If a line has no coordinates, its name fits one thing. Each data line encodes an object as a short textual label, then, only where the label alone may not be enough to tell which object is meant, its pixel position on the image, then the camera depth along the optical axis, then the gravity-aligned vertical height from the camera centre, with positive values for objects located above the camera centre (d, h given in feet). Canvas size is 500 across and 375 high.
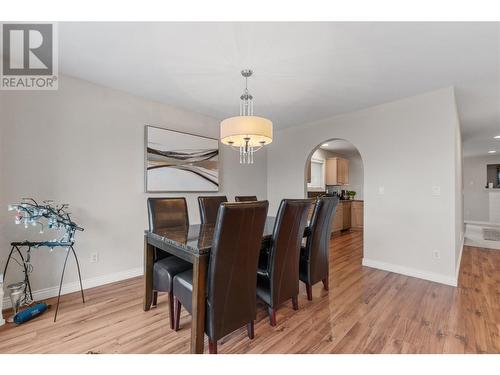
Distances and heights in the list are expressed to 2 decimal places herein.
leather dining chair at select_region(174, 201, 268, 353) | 4.34 -1.77
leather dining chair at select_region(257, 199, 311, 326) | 5.78 -1.92
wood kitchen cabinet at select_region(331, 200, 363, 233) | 18.21 -2.32
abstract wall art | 9.97 +1.27
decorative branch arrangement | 6.10 -0.81
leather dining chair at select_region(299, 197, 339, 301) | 7.20 -1.91
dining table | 4.46 -1.51
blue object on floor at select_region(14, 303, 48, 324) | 5.97 -3.48
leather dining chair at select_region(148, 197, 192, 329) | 5.94 -1.32
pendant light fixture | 6.59 +1.70
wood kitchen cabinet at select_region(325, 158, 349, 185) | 20.67 +1.54
